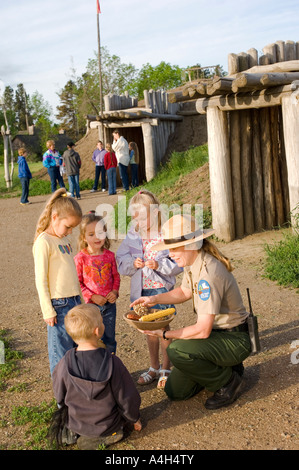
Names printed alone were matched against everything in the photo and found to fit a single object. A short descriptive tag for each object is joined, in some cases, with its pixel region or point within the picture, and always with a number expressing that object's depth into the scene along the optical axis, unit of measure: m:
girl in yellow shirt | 4.00
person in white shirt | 16.00
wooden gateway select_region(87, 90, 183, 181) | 16.84
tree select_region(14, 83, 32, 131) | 96.56
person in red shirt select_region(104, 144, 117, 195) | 16.16
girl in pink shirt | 4.46
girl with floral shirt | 4.43
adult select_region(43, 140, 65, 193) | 15.66
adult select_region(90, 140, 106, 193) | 17.12
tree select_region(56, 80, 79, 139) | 71.36
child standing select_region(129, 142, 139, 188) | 17.14
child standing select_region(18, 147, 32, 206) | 15.52
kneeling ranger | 3.75
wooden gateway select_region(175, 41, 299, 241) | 8.51
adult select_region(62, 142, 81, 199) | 15.48
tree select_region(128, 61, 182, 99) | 46.69
